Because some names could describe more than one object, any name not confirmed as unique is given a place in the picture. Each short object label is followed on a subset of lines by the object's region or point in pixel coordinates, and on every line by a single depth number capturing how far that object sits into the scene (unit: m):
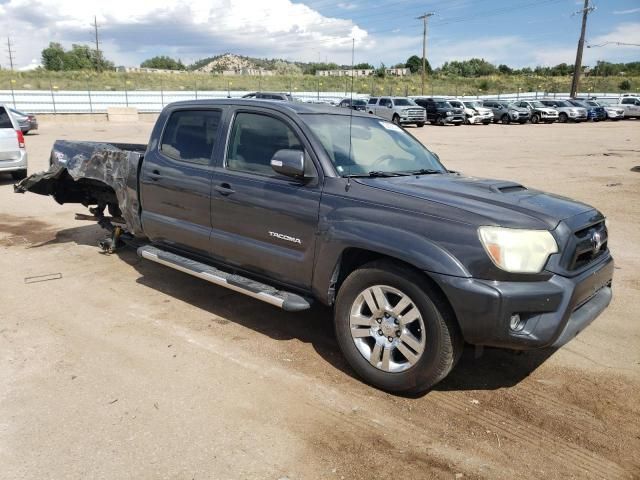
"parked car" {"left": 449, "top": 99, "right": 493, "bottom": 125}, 38.41
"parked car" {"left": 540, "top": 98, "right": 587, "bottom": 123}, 40.88
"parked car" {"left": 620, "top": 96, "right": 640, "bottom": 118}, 43.62
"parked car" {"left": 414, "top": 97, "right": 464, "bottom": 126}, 37.25
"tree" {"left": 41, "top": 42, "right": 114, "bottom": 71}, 101.62
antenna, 3.84
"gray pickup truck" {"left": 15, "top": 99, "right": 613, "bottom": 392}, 3.23
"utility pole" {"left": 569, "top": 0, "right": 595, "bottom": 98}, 50.78
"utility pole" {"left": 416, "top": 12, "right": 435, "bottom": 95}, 59.00
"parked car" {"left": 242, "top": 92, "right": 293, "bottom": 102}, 26.20
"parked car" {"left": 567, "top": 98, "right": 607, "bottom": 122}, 41.71
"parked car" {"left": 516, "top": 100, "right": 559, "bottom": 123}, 40.53
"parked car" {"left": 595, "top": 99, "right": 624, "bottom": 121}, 43.16
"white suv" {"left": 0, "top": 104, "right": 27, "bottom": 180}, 11.86
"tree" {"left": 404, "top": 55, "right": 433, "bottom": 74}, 102.78
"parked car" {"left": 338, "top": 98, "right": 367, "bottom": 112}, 34.33
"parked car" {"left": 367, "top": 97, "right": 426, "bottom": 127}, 33.38
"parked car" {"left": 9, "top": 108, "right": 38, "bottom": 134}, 23.77
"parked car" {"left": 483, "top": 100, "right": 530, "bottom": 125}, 39.88
